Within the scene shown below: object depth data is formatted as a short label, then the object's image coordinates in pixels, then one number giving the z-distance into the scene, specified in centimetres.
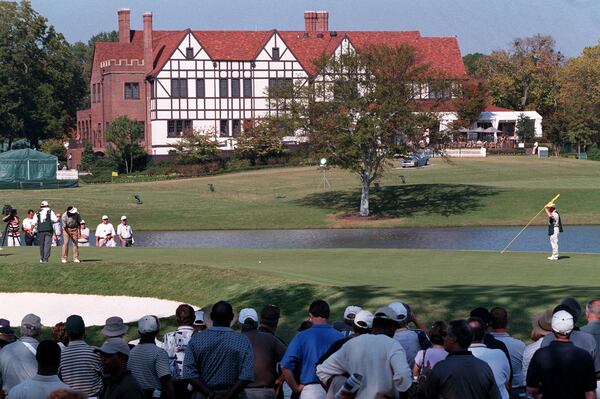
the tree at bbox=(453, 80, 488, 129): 9585
